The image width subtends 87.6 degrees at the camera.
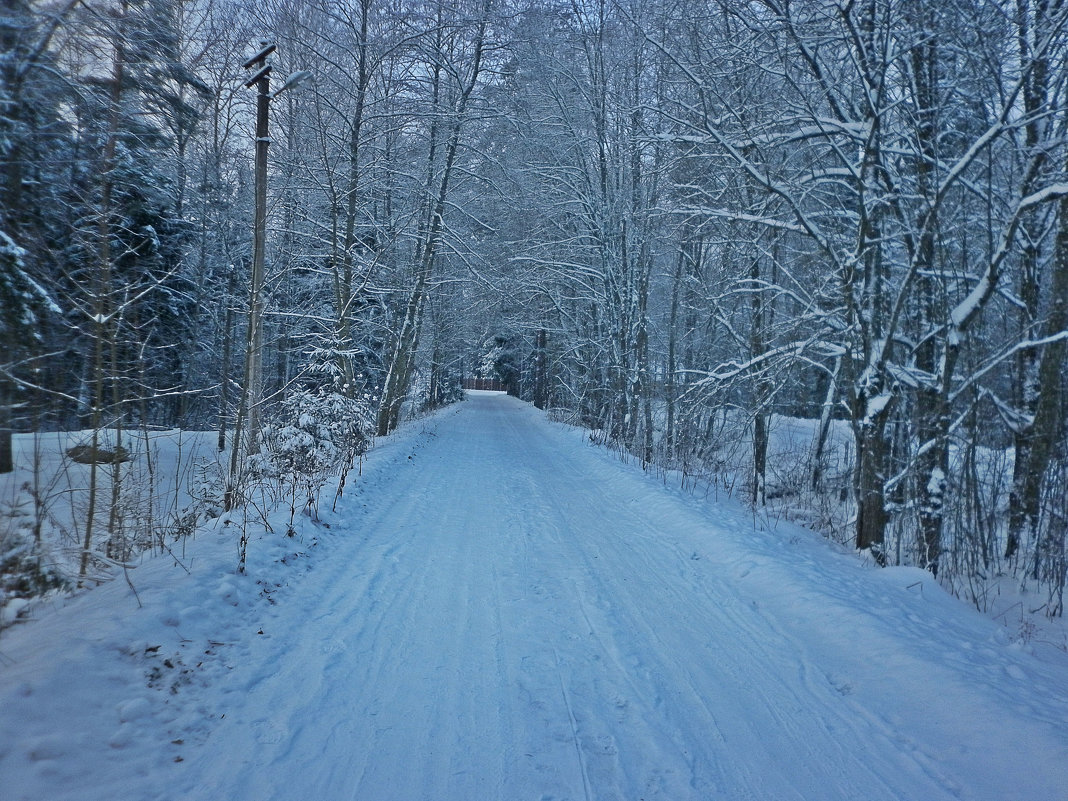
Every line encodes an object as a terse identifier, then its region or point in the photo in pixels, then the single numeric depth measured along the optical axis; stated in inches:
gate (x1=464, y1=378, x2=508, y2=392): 3576.8
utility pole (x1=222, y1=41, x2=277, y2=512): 314.5
